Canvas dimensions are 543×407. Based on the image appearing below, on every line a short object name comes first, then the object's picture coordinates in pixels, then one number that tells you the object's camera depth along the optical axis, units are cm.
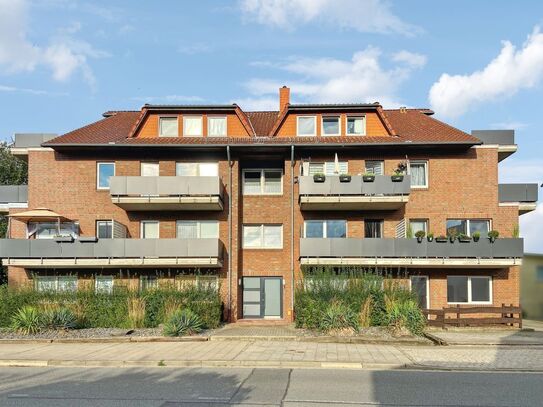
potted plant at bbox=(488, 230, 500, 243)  2247
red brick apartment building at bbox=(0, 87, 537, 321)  2280
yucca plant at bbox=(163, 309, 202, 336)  1779
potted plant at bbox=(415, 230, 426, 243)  2259
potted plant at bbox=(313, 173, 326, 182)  2304
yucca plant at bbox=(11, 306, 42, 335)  1819
